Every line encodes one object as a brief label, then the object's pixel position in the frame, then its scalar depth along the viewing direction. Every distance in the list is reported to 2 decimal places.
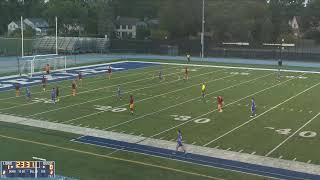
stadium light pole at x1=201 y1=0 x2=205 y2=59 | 61.36
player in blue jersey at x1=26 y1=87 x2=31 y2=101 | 29.66
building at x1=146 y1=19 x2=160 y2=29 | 92.62
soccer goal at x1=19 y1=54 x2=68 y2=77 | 43.22
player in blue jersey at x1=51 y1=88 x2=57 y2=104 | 28.42
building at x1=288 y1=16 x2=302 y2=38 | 91.66
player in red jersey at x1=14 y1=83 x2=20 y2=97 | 31.26
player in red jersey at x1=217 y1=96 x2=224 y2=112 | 26.65
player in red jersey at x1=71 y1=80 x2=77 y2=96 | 31.01
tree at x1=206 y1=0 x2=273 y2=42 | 76.12
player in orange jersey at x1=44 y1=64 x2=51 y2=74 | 42.88
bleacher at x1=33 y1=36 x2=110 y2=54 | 66.25
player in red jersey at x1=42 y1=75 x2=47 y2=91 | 33.84
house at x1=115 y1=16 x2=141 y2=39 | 102.88
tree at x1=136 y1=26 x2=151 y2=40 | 85.94
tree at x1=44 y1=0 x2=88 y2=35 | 89.25
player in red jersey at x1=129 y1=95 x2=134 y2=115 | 25.72
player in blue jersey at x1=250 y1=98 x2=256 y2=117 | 25.52
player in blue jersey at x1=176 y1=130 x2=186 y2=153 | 18.34
